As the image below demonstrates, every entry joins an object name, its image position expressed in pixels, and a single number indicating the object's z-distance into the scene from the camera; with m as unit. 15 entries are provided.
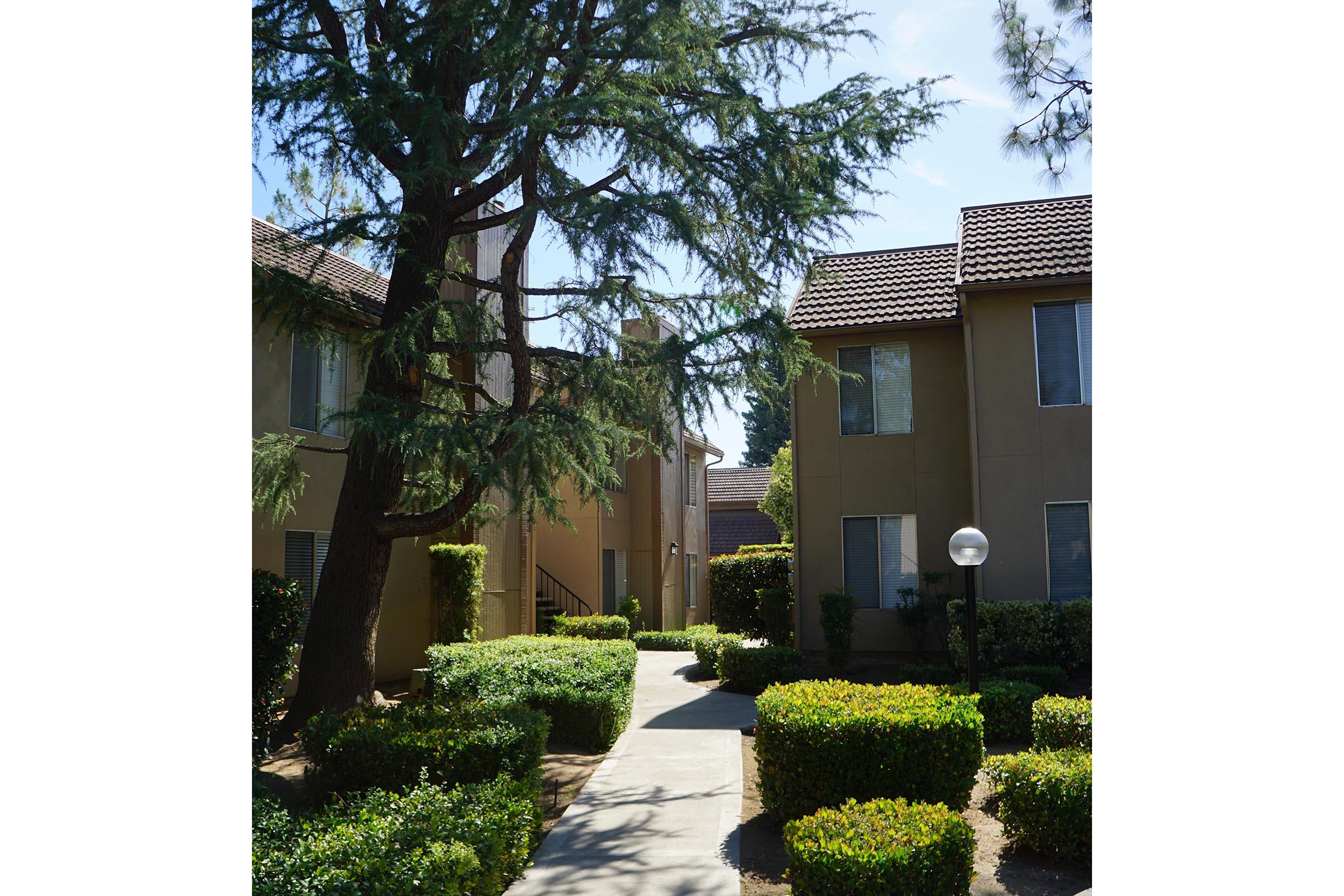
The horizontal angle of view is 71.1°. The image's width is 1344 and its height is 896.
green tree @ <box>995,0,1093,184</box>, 7.98
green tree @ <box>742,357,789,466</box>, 56.84
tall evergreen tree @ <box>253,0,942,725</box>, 8.45
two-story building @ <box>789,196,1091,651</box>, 14.14
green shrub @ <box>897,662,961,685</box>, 13.03
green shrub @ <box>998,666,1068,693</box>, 11.84
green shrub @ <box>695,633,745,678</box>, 16.41
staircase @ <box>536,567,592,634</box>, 22.19
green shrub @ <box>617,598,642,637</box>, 23.02
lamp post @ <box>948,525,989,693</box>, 8.96
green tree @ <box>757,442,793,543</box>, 26.14
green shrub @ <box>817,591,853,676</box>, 14.62
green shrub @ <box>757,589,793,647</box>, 16.88
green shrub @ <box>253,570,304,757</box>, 8.42
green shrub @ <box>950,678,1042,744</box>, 10.10
